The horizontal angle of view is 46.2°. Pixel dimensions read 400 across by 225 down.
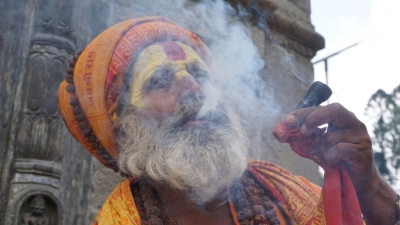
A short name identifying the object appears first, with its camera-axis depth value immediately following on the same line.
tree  4.36
